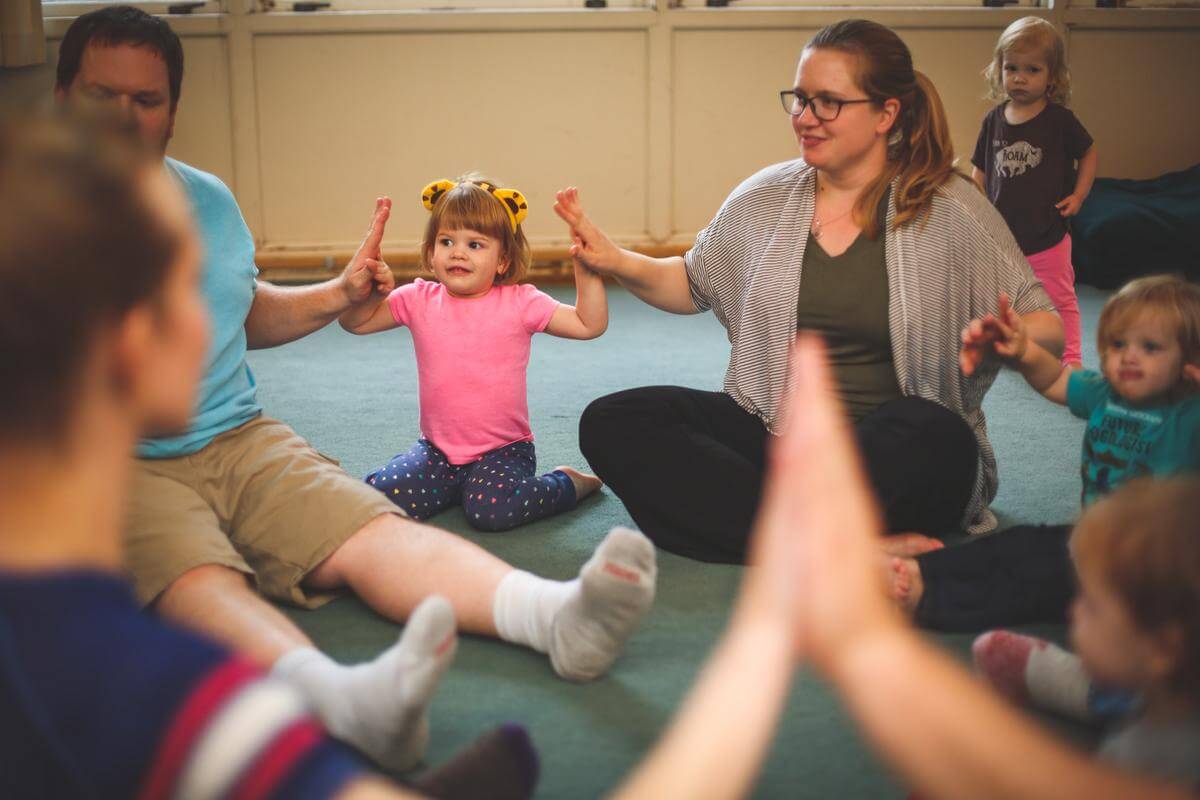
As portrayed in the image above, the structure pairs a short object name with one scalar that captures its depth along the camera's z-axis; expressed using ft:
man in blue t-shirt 4.71
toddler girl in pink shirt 7.16
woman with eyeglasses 6.25
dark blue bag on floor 14.01
